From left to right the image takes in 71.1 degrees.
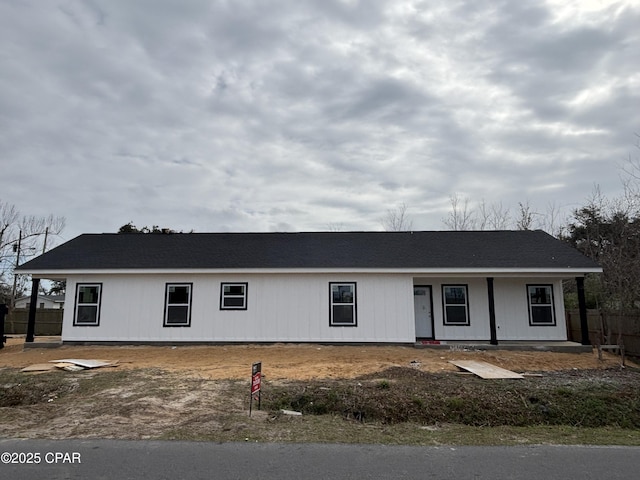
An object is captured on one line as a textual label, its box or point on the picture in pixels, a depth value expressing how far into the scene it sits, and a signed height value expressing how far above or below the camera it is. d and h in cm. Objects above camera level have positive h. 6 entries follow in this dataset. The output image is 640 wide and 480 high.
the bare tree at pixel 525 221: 3036 +595
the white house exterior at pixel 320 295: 1543 +51
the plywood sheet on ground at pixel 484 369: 1011 -145
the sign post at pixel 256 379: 700 -111
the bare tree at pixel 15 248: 2973 +425
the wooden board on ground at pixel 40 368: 1111 -147
